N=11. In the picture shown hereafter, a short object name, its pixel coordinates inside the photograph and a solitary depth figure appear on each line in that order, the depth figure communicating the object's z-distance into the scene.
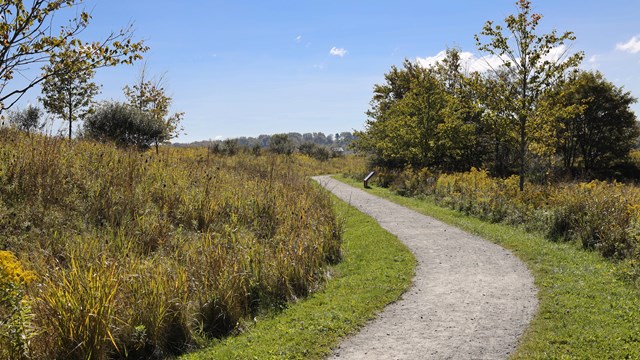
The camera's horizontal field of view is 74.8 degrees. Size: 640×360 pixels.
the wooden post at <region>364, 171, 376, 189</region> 23.83
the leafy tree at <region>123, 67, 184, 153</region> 29.19
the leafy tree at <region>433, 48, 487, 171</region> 18.82
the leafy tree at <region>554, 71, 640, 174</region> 31.86
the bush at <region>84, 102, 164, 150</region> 19.03
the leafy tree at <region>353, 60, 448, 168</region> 23.58
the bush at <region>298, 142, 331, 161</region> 51.24
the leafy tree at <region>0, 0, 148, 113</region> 5.61
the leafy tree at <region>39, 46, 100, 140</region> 21.90
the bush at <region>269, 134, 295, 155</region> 48.41
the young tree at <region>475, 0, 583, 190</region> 14.97
